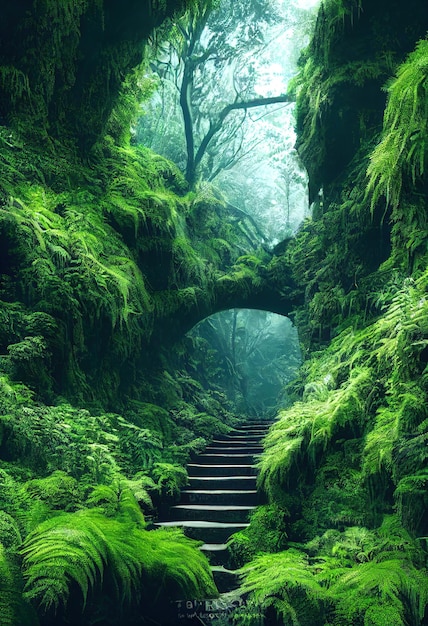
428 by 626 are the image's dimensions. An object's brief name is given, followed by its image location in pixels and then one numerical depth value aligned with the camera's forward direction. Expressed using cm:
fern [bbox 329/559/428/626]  330
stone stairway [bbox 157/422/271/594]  529
